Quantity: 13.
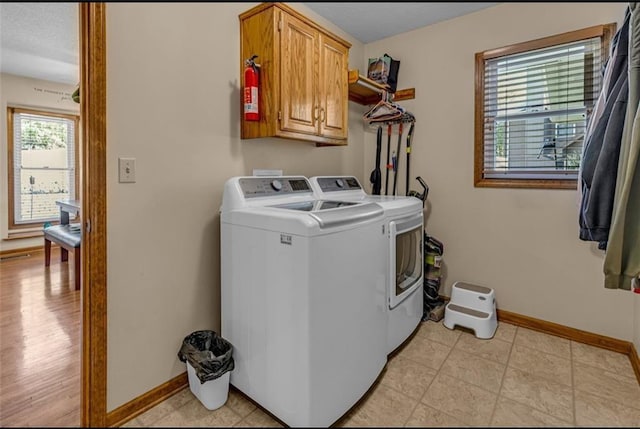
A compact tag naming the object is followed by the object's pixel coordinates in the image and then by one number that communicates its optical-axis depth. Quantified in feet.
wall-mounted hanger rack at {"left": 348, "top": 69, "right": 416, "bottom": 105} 7.65
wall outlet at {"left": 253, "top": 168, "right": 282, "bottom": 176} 6.62
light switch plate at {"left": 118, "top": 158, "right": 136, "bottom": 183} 4.55
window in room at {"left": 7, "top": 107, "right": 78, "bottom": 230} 13.60
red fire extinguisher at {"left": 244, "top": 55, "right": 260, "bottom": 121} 5.71
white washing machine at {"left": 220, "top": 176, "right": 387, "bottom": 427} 4.16
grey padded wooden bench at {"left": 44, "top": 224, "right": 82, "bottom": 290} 9.68
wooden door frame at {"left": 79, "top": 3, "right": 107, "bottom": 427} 4.16
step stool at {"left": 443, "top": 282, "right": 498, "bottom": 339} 7.17
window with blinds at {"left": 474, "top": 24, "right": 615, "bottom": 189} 6.68
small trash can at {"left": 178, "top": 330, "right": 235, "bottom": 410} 4.60
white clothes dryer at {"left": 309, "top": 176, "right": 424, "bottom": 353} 5.98
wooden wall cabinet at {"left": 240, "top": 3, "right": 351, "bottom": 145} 5.67
